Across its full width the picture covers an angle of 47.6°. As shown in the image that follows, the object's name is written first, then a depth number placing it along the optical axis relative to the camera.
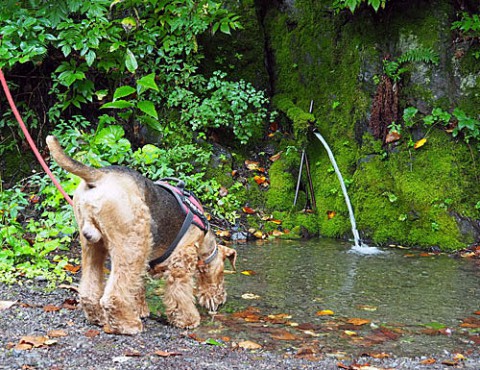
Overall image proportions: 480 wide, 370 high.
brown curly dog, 3.92
